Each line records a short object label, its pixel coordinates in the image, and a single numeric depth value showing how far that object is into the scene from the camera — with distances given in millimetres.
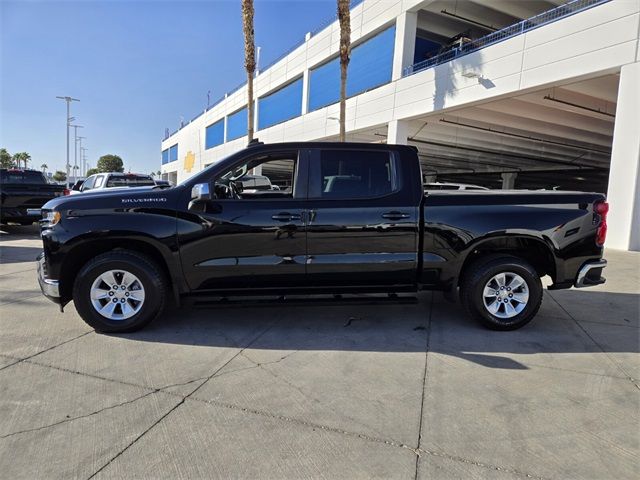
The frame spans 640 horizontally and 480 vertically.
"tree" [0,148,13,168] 95262
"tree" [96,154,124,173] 100375
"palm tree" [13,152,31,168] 109000
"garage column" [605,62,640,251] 10102
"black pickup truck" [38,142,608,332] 4203
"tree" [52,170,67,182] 116162
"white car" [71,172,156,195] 12109
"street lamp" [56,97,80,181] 53750
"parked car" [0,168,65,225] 11578
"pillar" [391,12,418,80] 17531
